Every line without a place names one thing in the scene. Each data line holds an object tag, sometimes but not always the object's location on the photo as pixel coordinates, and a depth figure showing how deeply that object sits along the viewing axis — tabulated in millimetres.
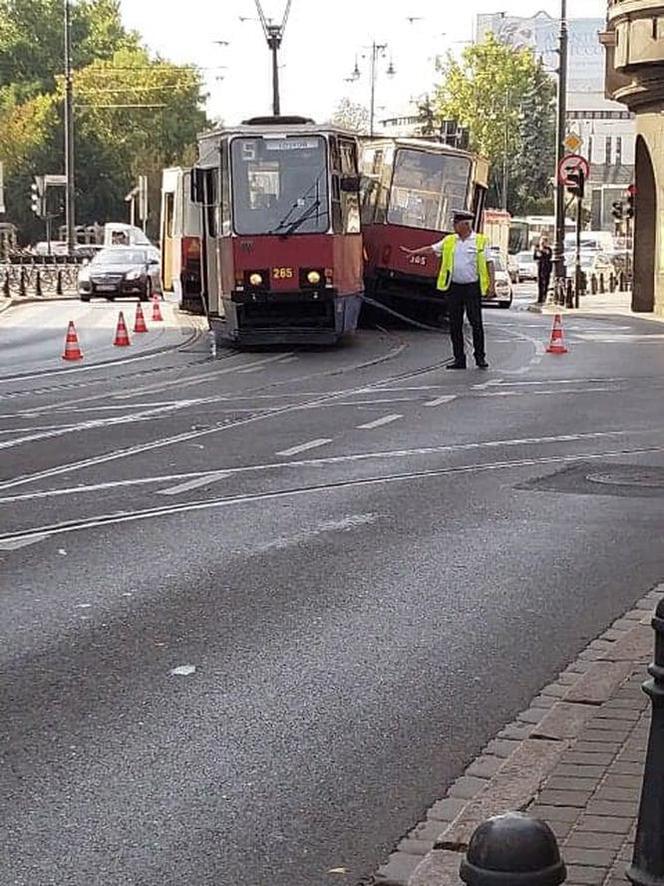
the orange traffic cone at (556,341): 26609
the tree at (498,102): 111562
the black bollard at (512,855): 3098
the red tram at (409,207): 32375
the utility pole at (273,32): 45344
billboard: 177425
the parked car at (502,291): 48250
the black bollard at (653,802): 3926
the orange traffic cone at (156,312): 37541
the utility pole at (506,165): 113250
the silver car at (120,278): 48625
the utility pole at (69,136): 65125
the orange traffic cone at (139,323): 32969
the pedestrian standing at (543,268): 48781
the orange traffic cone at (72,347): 26328
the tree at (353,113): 128000
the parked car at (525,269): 82688
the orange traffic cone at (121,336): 29078
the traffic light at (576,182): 42812
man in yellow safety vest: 22250
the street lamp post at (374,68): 99062
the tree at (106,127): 102562
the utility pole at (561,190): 46969
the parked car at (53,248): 89438
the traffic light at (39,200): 62712
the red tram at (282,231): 25438
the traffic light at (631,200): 41919
